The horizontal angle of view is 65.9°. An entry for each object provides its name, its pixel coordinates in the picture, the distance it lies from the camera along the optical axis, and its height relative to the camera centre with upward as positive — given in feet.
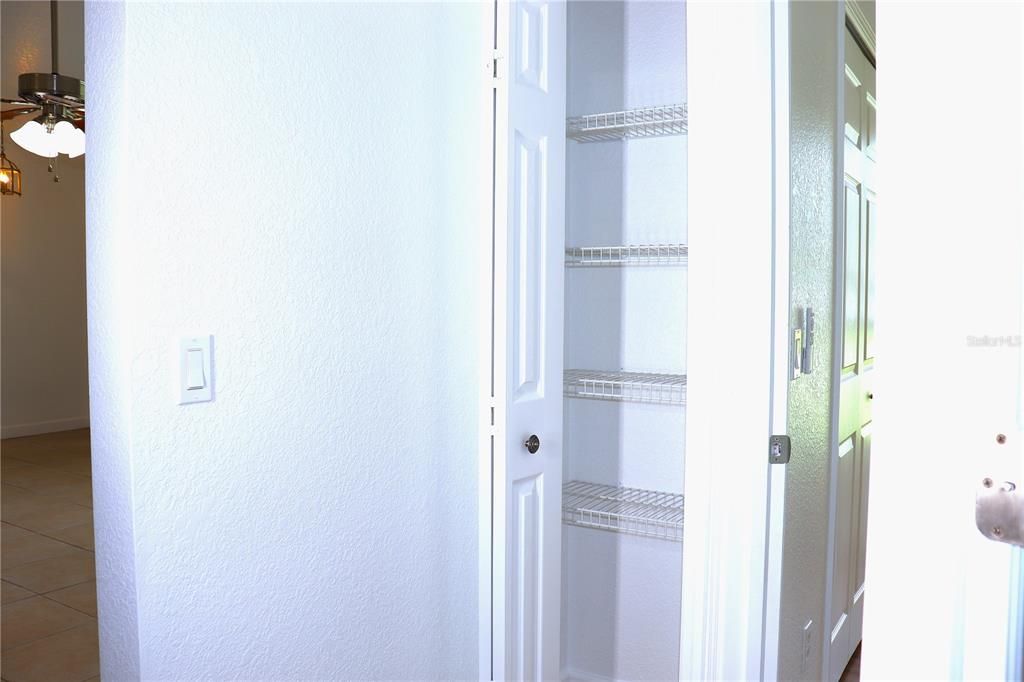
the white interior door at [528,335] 6.32 -0.23
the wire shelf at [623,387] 7.64 -0.79
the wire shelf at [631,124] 7.58 +1.78
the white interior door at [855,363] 8.47 -0.64
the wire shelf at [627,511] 7.57 -1.97
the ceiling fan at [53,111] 10.07 +2.66
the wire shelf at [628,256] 7.63 +0.52
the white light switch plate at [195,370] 4.52 -0.37
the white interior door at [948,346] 2.33 -0.11
